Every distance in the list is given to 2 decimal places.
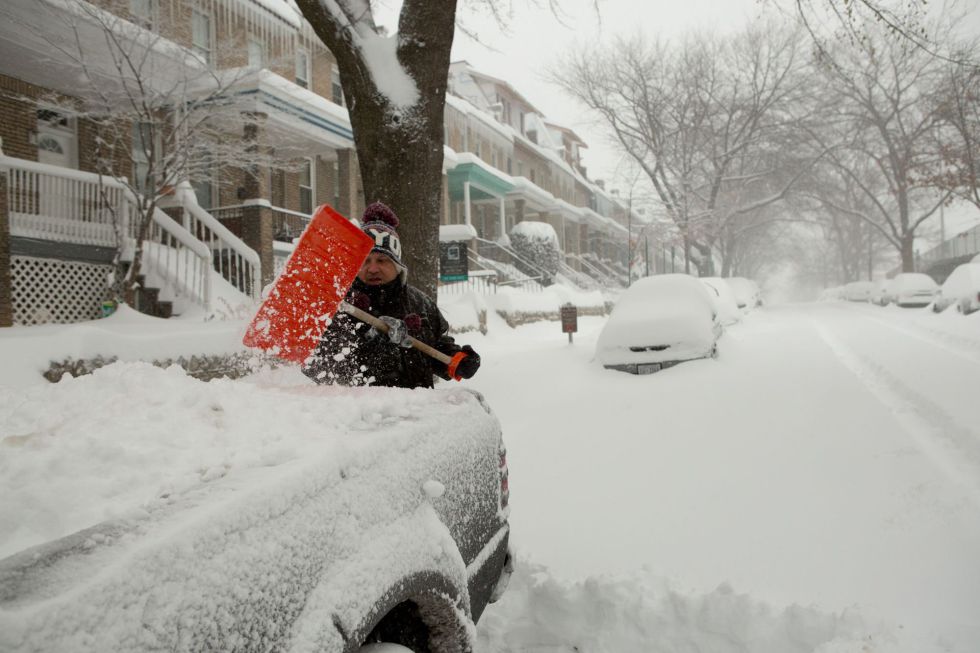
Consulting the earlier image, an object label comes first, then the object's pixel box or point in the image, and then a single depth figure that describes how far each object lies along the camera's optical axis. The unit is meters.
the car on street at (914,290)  23.11
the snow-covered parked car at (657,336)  8.22
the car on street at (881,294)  26.69
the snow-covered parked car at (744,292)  23.33
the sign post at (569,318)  11.29
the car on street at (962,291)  14.04
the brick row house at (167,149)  9.47
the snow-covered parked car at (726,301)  15.88
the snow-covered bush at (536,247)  25.58
